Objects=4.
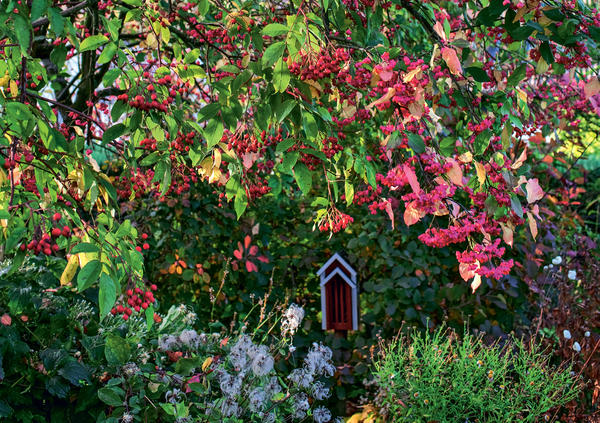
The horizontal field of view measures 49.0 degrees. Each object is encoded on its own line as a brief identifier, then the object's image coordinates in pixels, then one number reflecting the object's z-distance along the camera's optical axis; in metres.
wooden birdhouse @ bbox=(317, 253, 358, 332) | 4.01
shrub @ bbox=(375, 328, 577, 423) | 3.26
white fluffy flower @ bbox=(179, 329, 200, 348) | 2.97
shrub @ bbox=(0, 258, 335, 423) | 2.65
